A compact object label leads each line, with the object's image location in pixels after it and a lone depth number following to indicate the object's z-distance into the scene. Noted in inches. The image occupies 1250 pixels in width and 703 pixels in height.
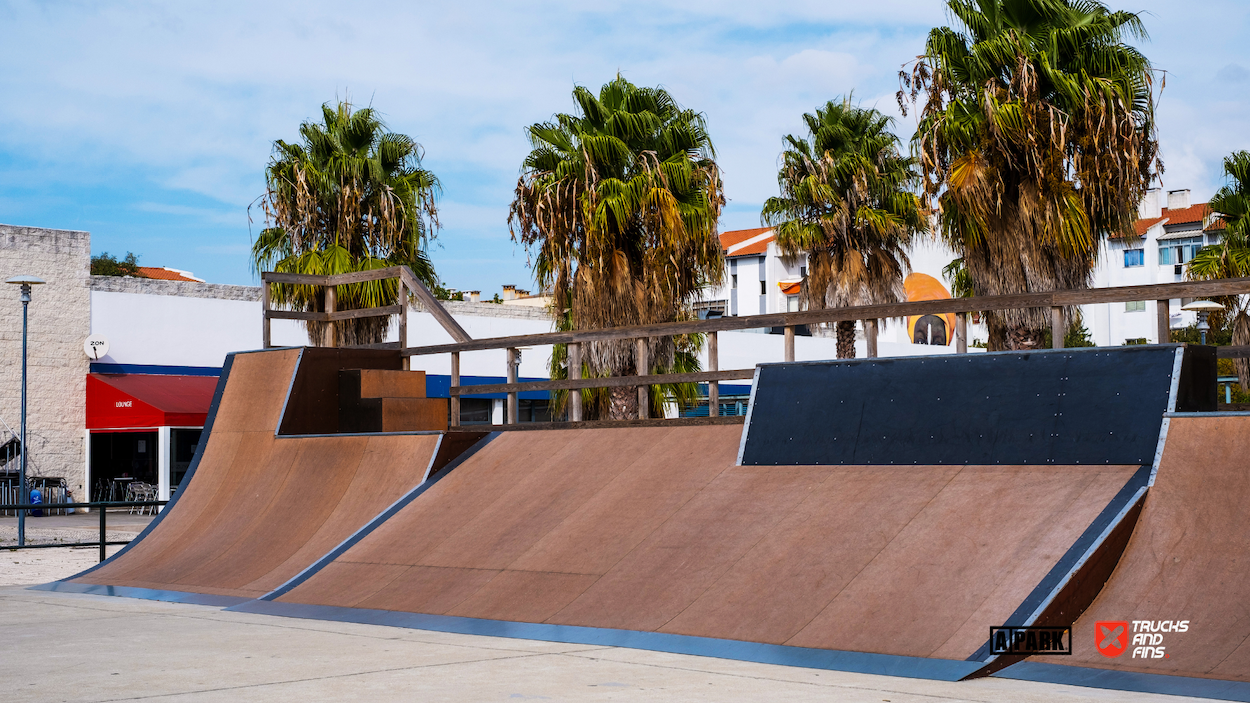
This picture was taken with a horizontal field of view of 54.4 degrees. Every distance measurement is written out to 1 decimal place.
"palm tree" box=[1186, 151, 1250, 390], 936.3
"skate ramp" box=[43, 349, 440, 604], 436.8
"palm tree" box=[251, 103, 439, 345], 872.3
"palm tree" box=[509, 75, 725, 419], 748.6
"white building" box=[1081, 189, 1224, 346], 2556.6
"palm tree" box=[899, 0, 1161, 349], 642.8
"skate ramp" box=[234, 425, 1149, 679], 273.0
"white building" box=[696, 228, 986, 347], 2706.7
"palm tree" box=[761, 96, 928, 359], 988.6
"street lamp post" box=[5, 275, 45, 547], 829.2
